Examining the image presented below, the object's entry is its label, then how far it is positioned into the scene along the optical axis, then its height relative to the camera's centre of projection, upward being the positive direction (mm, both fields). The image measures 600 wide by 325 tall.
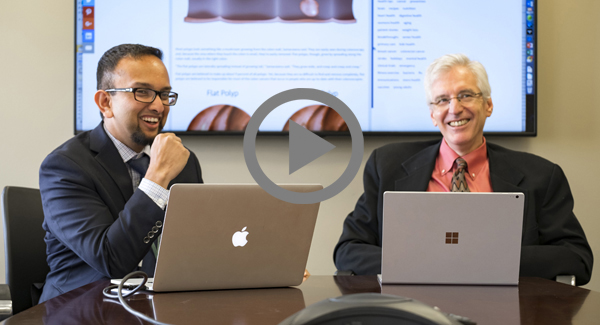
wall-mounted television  2514 +540
